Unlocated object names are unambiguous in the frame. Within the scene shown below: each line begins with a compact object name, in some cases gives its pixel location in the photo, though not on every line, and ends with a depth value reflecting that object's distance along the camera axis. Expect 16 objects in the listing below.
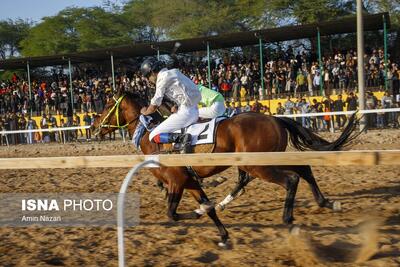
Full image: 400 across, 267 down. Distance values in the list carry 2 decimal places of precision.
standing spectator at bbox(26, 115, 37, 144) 24.94
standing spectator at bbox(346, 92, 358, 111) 20.03
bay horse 6.47
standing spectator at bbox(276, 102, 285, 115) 21.49
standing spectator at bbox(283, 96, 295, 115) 21.37
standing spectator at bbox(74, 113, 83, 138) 24.97
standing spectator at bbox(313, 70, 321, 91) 24.17
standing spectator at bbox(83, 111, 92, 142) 24.31
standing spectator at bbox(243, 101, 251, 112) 21.58
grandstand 22.94
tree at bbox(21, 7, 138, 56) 48.28
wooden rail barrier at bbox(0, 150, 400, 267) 4.43
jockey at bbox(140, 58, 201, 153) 6.74
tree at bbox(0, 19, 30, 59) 60.59
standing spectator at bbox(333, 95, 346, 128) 20.20
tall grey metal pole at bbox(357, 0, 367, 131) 17.42
